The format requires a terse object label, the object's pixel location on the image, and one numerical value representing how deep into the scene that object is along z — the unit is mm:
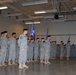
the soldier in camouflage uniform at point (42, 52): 7287
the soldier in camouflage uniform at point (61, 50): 10237
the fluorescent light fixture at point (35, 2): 6727
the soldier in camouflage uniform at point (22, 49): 4970
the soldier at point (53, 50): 9528
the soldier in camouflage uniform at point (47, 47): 6841
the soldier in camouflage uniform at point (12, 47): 6147
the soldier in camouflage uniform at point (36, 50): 7829
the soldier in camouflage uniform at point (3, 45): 5643
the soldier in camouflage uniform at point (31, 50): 7606
